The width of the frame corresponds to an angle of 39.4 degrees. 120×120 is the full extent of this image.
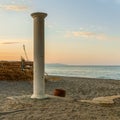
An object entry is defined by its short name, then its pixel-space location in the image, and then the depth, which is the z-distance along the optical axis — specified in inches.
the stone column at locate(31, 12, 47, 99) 169.2
